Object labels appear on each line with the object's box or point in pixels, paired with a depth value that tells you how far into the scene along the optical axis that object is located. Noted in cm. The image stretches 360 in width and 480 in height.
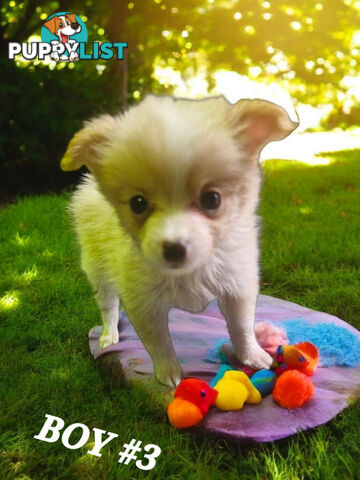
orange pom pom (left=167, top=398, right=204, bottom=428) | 28
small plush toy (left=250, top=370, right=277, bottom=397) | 30
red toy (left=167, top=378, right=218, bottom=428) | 28
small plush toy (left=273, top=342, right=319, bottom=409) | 29
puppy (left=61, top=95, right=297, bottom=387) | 21
